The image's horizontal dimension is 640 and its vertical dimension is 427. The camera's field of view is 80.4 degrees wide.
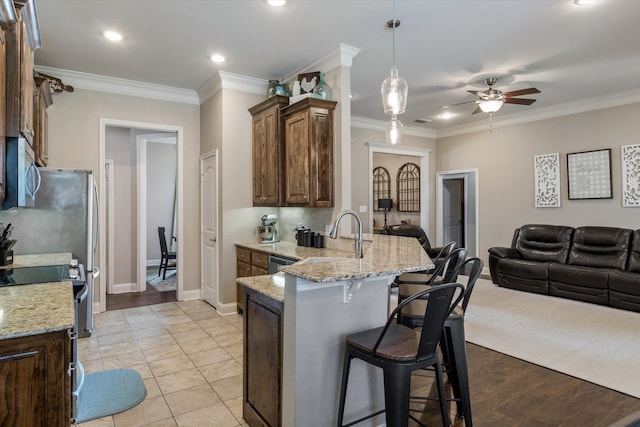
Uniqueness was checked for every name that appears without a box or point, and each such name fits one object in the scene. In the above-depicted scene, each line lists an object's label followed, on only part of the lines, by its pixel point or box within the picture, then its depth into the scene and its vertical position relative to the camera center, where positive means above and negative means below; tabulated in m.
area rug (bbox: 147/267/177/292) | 6.13 -1.13
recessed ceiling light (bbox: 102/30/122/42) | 3.54 +1.74
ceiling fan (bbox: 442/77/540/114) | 4.77 +1.46
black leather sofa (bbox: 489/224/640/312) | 4.84 -0.73
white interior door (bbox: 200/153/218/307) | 4.89 -0.15
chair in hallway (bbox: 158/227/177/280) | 6.84 -0.68
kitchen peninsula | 1.82 -0.61
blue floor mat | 2.47 -1.25
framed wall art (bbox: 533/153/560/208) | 6.20 +0.56
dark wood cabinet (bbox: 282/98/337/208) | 3.91 +0.69
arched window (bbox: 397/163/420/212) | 8.77 +0.65
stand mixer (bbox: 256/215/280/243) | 4.83 -0.18
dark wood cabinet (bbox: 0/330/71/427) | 1.31 -0.58
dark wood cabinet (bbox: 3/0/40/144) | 1.88 +0.79
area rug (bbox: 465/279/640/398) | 3.06 -1.23
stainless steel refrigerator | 3.60 -0.03
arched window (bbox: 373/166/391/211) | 9.41 +0.85
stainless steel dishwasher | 3.62 -0.45
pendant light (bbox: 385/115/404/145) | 3.88 +0.88
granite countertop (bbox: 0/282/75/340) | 1.37 -0.39
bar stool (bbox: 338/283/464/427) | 1.63 -0.62
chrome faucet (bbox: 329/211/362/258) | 2.36 -0.17
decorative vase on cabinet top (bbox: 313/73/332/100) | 3.90 +1.30
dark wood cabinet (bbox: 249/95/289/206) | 4.39 +0.78
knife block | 2.97 -0.31
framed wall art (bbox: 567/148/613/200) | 5.62 +0.60
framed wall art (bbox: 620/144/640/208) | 5.34 +0.54
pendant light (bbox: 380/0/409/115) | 2.85 +0.93
